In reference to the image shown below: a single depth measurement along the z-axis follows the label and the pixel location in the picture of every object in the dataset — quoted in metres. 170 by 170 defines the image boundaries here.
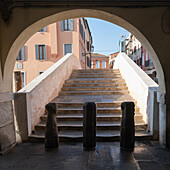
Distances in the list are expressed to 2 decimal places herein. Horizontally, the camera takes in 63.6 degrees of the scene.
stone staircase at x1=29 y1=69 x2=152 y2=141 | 3.70
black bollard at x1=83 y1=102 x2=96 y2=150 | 3.11
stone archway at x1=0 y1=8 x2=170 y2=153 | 3.01
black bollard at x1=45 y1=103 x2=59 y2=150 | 3.19
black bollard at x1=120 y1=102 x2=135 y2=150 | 3.10
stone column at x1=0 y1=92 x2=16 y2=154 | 3.07
